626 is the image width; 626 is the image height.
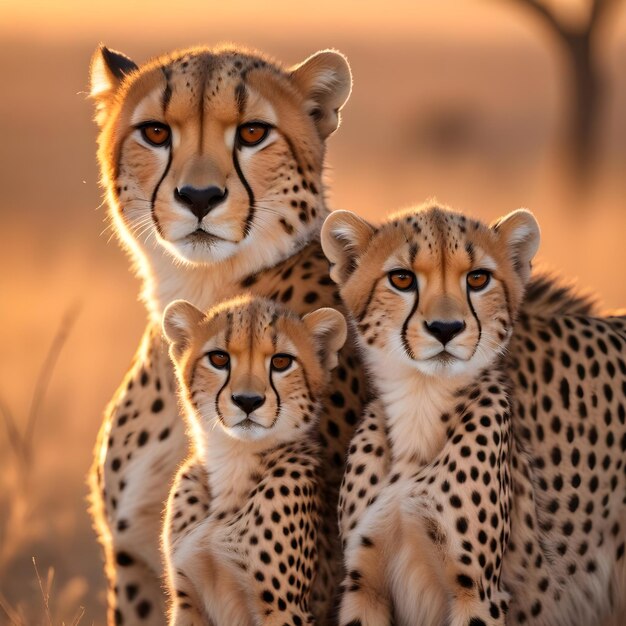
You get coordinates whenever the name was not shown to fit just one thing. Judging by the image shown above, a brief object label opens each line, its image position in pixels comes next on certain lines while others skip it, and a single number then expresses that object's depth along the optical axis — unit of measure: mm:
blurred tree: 29047
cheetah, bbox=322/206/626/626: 6426
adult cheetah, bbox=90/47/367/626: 7320
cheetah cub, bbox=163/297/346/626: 6551
